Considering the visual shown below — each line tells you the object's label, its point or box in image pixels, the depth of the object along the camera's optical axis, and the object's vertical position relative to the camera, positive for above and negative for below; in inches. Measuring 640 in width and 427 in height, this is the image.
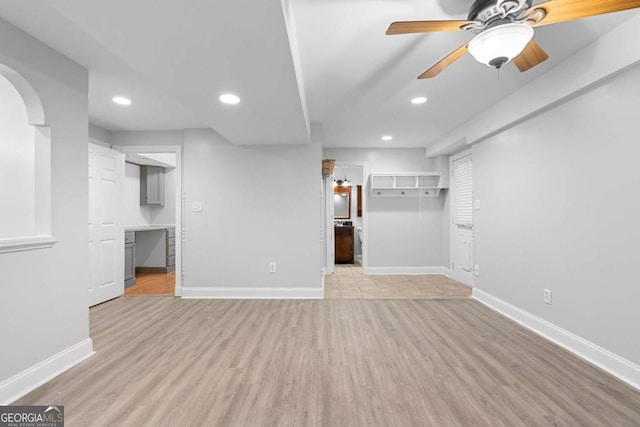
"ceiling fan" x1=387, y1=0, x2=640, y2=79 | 52.3 +38.3
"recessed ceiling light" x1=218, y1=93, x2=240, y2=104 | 90.2 +37.6
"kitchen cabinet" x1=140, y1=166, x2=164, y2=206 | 227.5 +21.4
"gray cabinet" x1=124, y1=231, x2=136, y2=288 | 175.8 -30.4
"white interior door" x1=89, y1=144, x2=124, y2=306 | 139.2 -7.0
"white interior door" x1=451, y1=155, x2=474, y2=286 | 179.5 -6.1
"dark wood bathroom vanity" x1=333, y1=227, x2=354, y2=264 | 263.0 -29.6
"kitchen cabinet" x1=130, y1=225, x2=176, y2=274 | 220.1 -31.2
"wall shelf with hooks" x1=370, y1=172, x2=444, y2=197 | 207.2 +21.2
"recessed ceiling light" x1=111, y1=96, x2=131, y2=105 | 116.6 +47.2
